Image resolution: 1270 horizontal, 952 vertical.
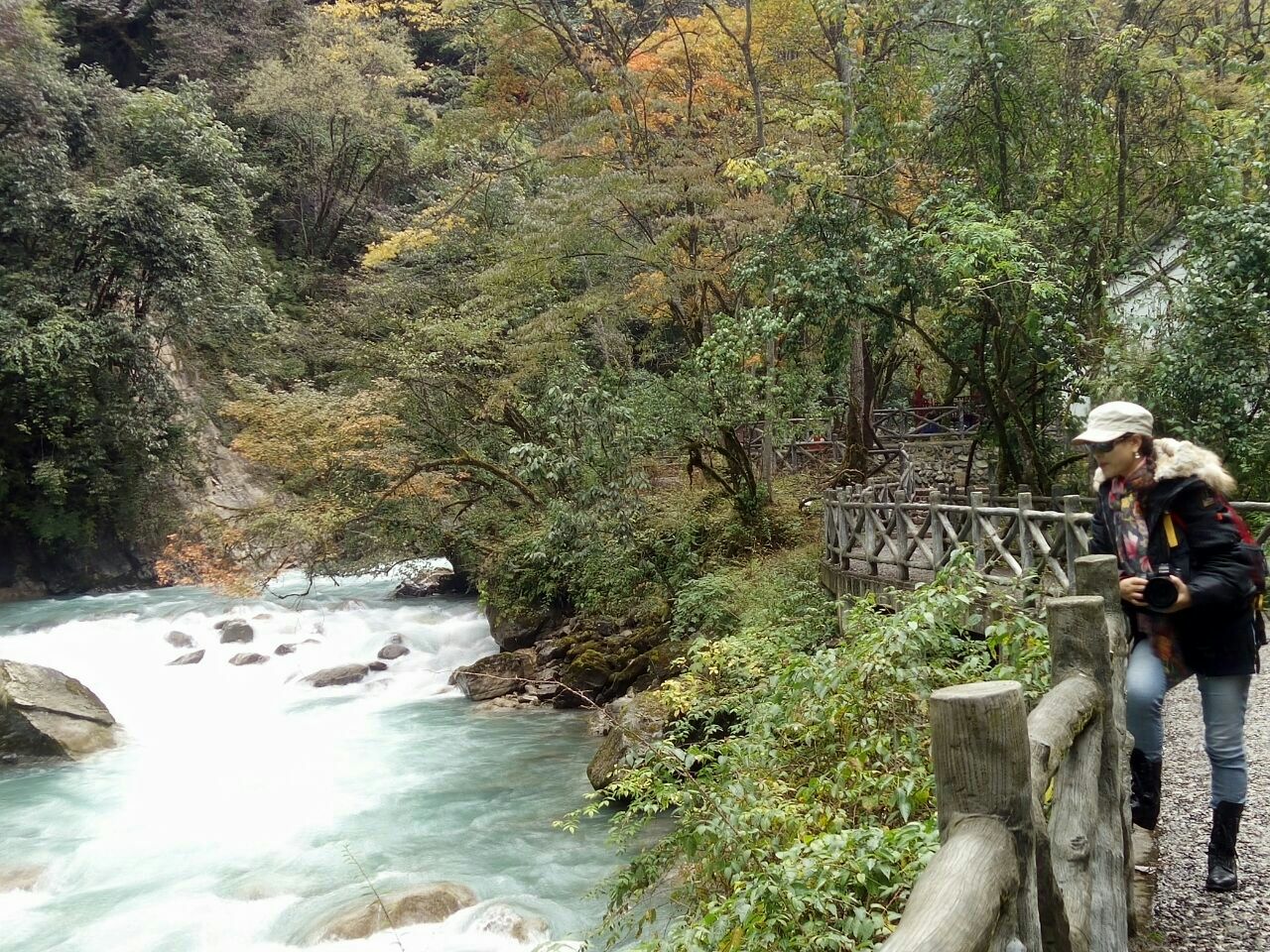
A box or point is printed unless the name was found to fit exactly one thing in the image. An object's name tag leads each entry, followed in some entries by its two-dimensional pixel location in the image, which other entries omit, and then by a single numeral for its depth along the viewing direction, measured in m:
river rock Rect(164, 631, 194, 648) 15.58
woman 2.92
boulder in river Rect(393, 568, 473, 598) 19.28
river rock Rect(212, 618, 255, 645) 15.84
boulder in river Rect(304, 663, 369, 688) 14.24
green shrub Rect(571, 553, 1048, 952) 2.84
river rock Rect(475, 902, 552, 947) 6.66
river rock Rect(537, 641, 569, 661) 13.50
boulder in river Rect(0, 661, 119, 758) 10.60
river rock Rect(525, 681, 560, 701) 12.77
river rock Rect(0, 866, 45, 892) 7.66
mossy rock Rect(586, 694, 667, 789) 8.32
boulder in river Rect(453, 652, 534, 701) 13.30
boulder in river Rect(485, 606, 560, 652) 14.86
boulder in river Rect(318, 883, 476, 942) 6.61
